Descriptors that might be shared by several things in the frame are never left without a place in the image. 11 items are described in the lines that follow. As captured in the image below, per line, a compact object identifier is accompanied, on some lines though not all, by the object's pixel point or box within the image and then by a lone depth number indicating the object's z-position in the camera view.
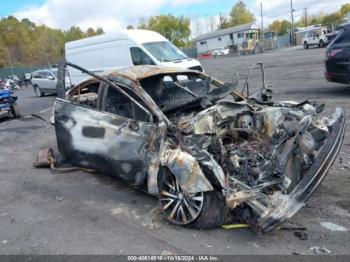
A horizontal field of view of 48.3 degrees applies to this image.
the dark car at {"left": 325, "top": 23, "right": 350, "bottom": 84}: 9.50
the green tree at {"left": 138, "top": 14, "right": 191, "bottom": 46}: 78.21
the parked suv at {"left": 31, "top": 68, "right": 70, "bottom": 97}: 20.39
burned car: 3.74
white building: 68.06
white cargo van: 13.83
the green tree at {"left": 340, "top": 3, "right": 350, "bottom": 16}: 83.81
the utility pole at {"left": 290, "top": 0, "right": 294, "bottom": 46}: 57.53
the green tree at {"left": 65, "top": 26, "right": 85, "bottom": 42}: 93.81
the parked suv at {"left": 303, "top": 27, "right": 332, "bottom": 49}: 37.97
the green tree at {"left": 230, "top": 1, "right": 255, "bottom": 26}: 98.56
